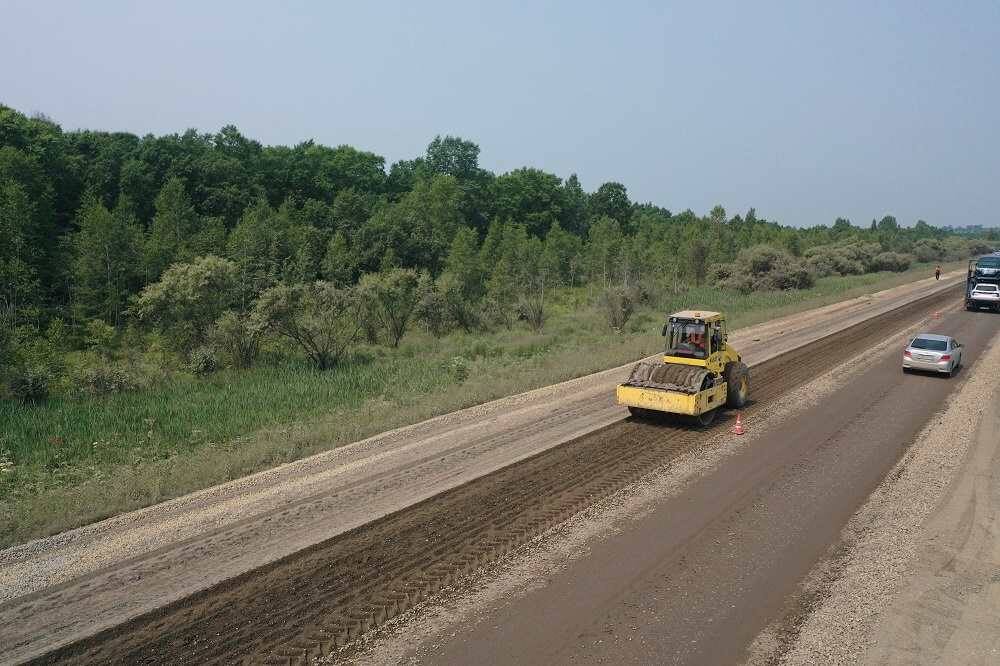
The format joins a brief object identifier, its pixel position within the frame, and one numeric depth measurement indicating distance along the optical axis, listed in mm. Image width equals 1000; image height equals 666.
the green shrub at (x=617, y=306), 39384
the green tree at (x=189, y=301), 27516
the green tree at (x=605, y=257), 68750
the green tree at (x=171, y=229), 41188
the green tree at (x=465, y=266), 47262
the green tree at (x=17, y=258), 34075
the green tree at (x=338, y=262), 44906
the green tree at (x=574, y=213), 108000
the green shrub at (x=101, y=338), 31886
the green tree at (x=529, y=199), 99625
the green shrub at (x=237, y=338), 27438
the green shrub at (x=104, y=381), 22422
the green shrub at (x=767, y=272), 63562
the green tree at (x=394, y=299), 33969
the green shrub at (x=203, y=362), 26297
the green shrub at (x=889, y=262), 90125
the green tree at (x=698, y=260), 74562
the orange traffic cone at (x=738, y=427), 15945
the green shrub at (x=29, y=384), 21125
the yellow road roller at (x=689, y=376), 15633
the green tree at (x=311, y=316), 26969
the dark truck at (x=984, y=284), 42034
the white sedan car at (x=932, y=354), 22172
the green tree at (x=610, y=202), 118125
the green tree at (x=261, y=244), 41834
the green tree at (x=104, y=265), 39044
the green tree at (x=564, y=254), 67875
